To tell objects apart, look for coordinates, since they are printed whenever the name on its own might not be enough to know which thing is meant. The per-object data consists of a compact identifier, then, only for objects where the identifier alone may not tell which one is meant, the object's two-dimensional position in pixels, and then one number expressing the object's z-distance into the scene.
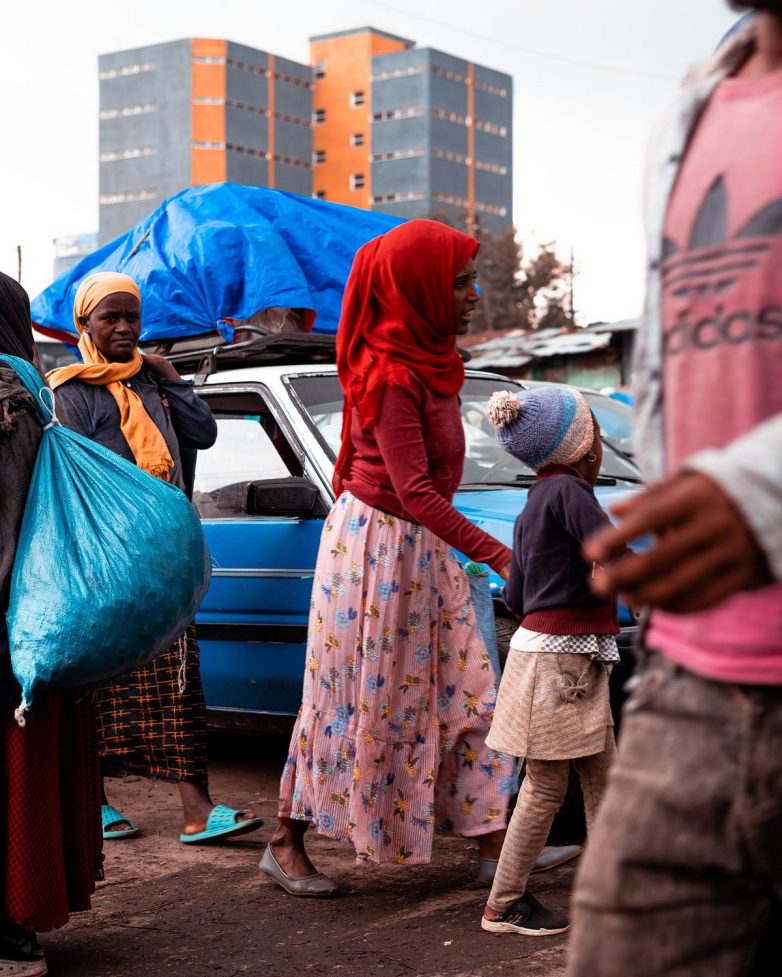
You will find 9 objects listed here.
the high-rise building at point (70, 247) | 99.03
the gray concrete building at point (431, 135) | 90.44
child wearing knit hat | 3.97
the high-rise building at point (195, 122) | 88.00
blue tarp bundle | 7.00
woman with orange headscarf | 5.22
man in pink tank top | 1.59
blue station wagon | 5.73
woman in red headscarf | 4.40
